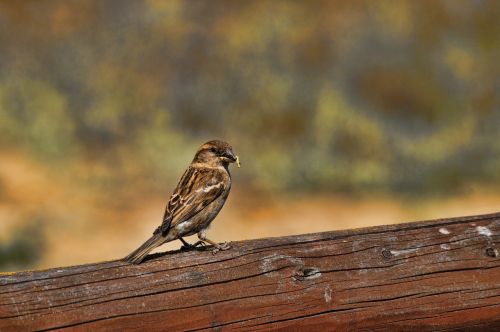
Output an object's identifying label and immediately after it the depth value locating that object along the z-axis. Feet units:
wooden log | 19.38
